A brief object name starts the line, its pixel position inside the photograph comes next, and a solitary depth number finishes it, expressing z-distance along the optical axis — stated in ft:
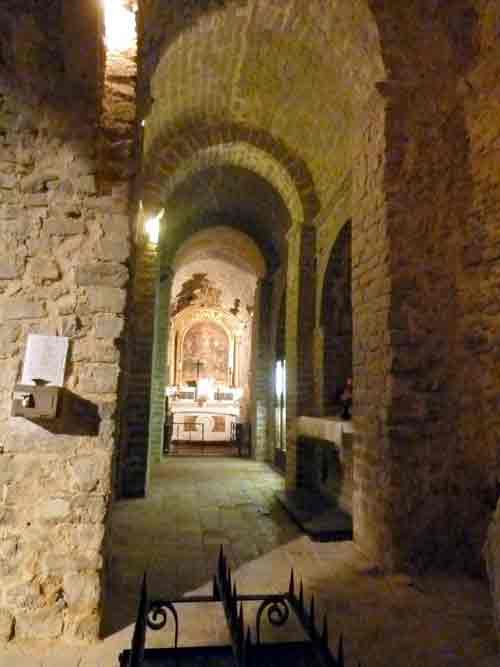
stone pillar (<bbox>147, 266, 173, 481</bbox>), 28.35
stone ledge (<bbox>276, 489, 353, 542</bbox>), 15.21
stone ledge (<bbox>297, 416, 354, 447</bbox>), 15.89
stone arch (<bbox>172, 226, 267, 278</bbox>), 34.46
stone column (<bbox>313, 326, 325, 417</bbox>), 20.77
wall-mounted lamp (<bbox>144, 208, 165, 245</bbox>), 22.67
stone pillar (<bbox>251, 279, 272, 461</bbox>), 34.37
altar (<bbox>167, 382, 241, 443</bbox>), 45.52
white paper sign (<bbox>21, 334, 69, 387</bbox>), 8.97
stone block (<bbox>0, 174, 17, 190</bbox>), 9.64
